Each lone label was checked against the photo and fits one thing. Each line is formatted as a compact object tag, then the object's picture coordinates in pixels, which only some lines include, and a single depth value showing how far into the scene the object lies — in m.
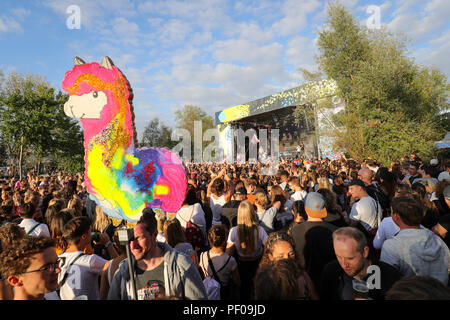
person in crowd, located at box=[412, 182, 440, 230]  3.35
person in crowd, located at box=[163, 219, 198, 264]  2.94
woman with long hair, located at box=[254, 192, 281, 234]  3.79
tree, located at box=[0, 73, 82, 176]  19.39
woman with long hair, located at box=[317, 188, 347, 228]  3.24
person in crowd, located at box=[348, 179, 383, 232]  3.44
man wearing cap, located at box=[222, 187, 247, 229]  4.14
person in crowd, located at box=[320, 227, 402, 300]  1.86
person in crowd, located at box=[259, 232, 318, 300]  2.28
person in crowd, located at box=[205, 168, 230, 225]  4.73
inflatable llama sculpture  3.98
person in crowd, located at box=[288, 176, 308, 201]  4.72
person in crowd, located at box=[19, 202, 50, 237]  3.48
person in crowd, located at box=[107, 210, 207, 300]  1.90
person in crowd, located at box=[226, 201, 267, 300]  3.11
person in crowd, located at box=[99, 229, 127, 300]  2.19
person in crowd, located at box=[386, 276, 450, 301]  1.18
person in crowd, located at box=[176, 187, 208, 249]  3.94
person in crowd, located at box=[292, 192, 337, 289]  2.67
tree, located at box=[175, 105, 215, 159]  41.07
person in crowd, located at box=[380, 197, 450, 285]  2.13
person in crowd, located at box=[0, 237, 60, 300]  1.68
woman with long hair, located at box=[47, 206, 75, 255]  2.99
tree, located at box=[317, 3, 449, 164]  12.59
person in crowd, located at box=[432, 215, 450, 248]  2.66
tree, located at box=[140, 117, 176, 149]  27.91
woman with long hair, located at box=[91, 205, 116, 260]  3.96
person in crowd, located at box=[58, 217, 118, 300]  2.23
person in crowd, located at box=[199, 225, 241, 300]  2.66
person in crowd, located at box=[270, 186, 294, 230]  4.07
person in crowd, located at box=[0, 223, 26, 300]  2.60
